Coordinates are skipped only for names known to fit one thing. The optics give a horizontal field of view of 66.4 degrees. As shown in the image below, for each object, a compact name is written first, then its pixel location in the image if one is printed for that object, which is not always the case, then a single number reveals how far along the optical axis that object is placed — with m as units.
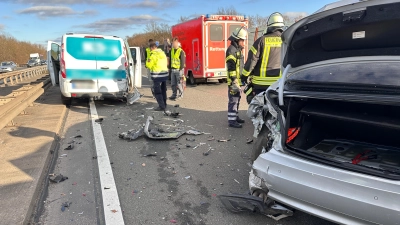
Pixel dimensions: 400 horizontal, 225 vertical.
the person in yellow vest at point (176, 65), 9.72
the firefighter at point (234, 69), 5.75
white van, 7.95
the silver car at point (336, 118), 2.03
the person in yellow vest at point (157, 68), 7.84
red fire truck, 12.09
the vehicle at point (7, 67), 36.42
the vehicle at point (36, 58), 51.76
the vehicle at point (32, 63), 49.03
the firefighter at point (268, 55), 5.01
